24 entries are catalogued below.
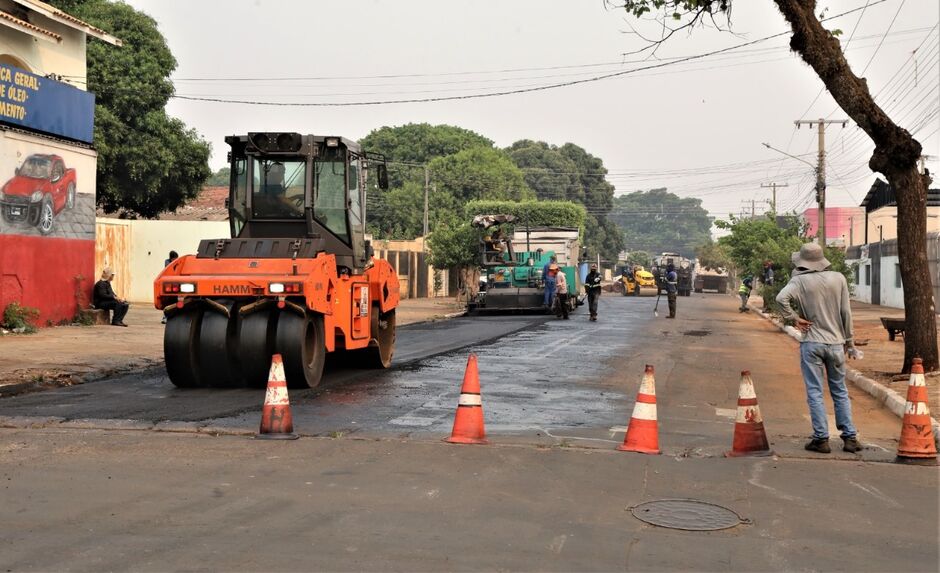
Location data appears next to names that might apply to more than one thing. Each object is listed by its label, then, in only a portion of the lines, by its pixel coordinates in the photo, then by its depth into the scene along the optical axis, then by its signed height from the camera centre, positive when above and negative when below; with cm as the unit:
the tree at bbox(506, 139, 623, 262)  11388 +948
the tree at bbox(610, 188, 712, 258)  18775 +556
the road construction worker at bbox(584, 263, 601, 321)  3191 -71
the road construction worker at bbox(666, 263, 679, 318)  3347 -62
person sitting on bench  2409 -93
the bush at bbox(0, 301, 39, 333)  2109 -122
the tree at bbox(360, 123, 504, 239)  8025 +790
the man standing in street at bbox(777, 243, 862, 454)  913 -61
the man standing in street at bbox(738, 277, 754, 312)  4103 -101
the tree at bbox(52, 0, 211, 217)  3925 +583
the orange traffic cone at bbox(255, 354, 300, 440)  934 -138
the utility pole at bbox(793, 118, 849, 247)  4282 +339
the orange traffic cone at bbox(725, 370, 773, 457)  881 -139
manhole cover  644 -163
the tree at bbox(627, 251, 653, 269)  13390 +112
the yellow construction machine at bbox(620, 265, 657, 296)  6469 -114
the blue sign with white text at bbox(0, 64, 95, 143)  2173 +352
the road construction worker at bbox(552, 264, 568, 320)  3183 -79
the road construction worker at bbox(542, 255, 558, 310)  3281 -58
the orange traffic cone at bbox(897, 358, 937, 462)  872 -137
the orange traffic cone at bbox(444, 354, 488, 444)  917 -136
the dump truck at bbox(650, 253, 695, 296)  6619 -37
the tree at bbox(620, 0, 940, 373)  1500 +172
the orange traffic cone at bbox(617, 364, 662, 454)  888 -140
